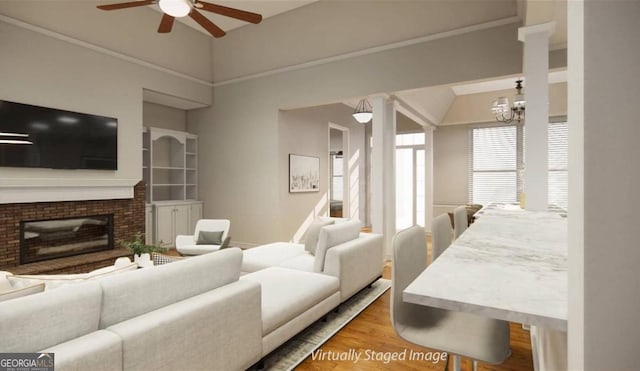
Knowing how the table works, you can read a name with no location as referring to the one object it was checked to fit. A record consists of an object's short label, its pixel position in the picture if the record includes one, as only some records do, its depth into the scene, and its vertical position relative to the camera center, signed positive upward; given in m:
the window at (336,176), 10.02 +0.23
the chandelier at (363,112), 5.99 +1.27
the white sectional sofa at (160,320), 1.25 -0.61
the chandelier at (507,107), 4.79 +1.17
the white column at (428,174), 7.54 +0.21
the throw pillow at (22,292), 1.34 -0.44
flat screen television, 3.93 +0.59
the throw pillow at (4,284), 1.52 -0.45
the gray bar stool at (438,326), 1.26 -0.59
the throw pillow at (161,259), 2.64 -0.58
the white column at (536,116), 2.71 +0.54
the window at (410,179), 7.90 +0.10
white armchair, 4.39 -0.75
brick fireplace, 3.99 -0.52
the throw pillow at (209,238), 4.63 -0.74
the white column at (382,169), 4.89 +0.21
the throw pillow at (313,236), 3.75 -0.58
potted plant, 3.35 -0.68
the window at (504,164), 6.62 +0.40
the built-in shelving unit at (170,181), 5.91 +0.06
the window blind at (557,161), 6.57 +0.42
